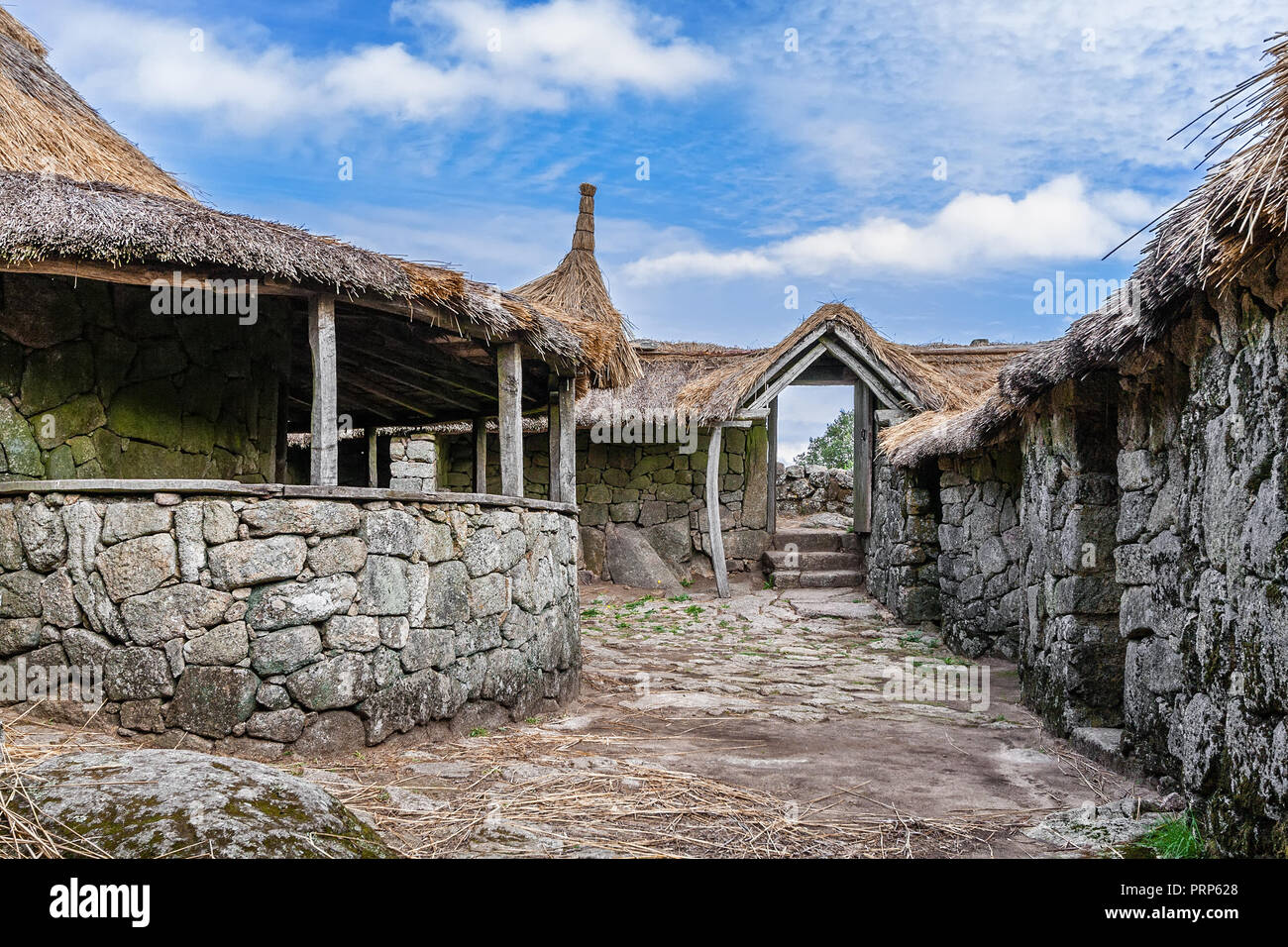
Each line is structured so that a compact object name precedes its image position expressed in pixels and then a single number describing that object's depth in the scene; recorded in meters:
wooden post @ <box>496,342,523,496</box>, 6.42
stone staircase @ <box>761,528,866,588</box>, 12.71
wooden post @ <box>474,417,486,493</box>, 10.14
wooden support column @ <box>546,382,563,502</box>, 7.34
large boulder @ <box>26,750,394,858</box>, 2.44
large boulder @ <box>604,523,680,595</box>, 13.21
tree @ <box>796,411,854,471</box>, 26.95
